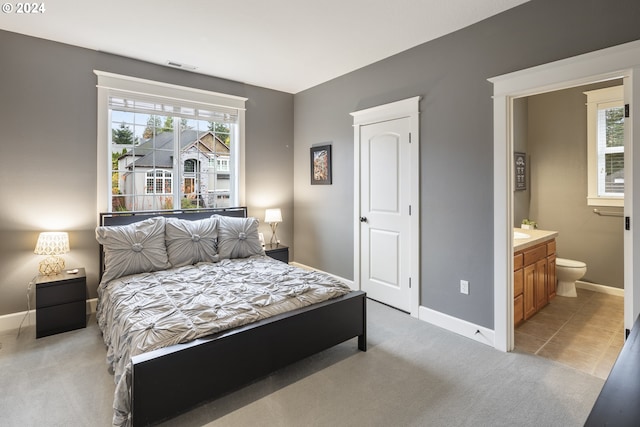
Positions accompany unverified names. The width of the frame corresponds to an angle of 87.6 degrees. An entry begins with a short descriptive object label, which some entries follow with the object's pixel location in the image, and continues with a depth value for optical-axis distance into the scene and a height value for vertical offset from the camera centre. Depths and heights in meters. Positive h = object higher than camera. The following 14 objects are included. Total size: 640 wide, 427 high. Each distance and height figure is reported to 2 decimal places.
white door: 3.54 +0.00
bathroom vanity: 3.13 -0.62
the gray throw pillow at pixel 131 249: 3.04 -0.35
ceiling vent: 3.83 +1.72
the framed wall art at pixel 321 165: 4.48 +0.65
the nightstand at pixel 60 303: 2.92 -0.81
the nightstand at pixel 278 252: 4.32 -0.53
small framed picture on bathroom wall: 4.40 +0.54
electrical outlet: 3.00 -0.69
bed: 1.76 -0.70
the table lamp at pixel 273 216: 4.57 -0.05
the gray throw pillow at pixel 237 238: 3.65 -0.29
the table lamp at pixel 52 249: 3.03 -0.33
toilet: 3.91 -0.76
